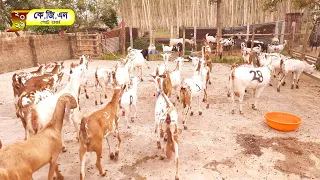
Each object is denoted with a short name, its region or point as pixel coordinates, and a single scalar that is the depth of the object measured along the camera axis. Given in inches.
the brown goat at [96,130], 193.6
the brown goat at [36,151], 147.0
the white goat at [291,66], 478.0
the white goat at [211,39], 912.3
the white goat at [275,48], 767.7
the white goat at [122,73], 397.7
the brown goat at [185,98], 318.9
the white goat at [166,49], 807.8
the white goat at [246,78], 358.0
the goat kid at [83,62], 394.0
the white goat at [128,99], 312.0
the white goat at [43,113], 225.0
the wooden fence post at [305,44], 617.8
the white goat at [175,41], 911.0
